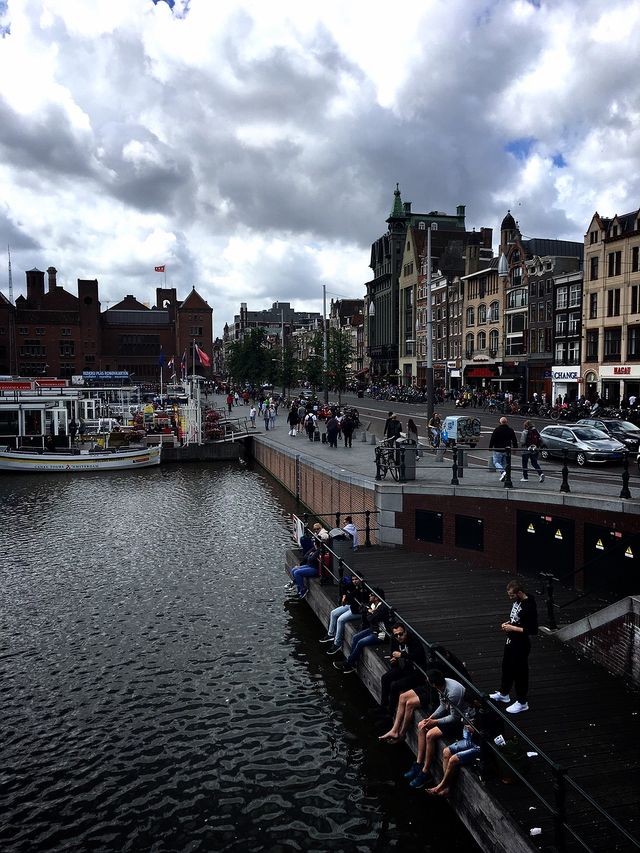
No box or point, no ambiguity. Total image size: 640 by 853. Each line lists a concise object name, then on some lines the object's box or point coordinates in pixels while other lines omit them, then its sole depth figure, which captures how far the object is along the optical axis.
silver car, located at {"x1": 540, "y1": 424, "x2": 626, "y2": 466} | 23.52
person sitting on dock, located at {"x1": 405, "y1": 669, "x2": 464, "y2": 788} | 9.10
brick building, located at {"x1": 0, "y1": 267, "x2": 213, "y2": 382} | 126.12
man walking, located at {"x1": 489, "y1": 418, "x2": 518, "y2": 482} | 18.72
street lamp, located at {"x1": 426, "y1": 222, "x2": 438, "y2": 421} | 29.51
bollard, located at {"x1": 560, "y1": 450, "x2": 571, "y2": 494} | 14.66
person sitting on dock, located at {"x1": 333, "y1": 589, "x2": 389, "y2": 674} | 12.57
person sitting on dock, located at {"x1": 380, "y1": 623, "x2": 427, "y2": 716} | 10.52
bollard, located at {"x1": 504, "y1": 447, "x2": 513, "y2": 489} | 16.05
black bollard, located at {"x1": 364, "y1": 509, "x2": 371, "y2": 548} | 17.76
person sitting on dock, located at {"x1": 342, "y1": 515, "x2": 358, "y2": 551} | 17.61
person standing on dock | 9.30
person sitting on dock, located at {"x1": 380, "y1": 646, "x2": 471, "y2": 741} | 10.08
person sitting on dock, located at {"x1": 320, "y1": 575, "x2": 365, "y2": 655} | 13.76
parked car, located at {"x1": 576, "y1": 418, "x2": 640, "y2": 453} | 28.94
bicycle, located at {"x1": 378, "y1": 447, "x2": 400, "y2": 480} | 18.66
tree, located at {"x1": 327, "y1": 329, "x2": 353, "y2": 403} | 60.12
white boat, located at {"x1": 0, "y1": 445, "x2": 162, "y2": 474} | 41.47
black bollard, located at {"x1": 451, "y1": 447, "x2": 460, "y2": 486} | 17.08
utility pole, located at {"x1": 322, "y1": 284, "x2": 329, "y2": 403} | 50.34
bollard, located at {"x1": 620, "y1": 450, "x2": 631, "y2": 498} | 13.41
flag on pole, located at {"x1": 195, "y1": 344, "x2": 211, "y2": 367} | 51.72
